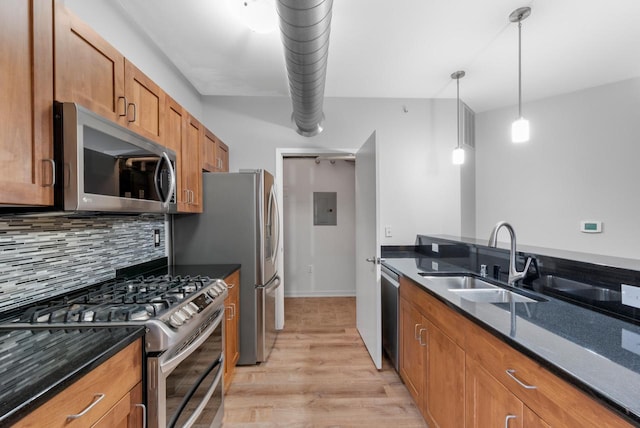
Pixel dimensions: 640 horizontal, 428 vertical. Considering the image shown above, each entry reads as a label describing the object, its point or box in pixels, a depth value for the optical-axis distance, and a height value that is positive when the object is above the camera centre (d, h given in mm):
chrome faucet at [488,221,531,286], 1502 -289
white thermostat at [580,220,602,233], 2471 -117
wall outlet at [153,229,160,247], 2143 -177
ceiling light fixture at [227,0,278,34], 1647 +1239
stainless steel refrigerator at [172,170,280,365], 2258 -177
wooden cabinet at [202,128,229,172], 2379 +563
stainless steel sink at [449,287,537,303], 1647 -506
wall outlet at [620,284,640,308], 1098 -330
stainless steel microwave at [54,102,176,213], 1014 +212
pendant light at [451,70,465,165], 2461 +548
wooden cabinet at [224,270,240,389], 1975 -838
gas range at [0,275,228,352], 1059 -401
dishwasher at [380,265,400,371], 2139 -800
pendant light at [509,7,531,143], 1708 +585
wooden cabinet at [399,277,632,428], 758 -619
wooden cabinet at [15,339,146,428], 685 -527
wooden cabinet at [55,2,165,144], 1044 +615
